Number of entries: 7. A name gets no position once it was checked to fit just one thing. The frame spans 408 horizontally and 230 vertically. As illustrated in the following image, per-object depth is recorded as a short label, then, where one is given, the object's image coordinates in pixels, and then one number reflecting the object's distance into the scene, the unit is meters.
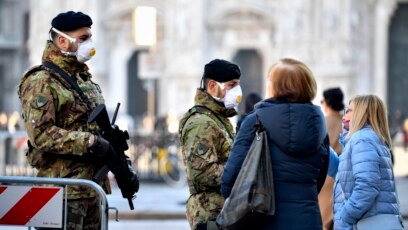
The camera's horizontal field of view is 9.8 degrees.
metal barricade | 15.59
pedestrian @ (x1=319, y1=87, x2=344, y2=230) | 23.29
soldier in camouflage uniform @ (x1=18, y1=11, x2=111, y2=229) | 15.39
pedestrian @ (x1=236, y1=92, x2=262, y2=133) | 27.14
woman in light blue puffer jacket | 16.28
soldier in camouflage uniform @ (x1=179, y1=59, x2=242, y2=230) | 16.11
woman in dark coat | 13.96
